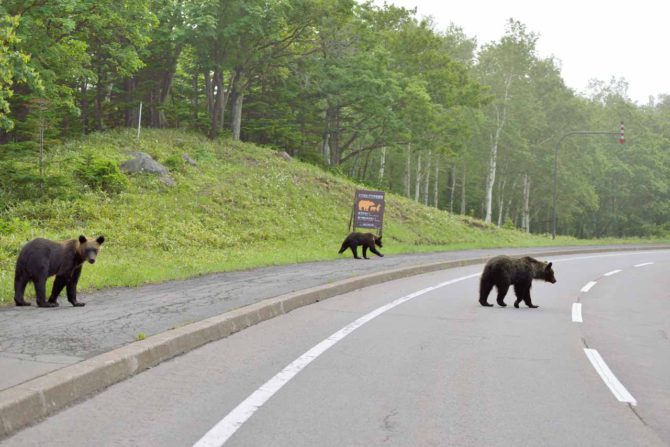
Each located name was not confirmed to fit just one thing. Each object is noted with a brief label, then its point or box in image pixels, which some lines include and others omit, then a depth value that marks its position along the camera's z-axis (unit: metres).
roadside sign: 25.92
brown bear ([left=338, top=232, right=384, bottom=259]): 22.98
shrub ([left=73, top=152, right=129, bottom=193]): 24.34
